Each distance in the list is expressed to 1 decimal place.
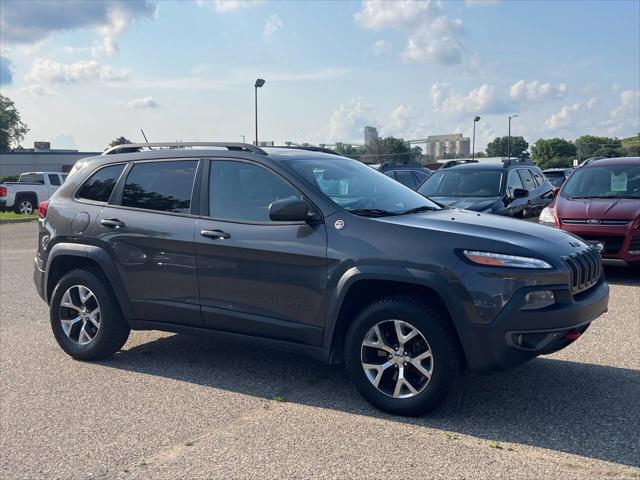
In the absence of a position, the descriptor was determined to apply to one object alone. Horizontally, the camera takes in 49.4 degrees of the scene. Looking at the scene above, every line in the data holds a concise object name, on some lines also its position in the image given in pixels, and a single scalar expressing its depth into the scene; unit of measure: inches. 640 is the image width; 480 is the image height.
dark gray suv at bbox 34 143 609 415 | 173.2
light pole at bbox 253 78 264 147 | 1002.1
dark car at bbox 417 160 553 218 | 440.8
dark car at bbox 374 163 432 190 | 780.0
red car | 362.9
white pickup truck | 1026.1
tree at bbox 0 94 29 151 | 4242.1
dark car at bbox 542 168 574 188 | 954.1
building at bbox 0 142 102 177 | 2970.0
